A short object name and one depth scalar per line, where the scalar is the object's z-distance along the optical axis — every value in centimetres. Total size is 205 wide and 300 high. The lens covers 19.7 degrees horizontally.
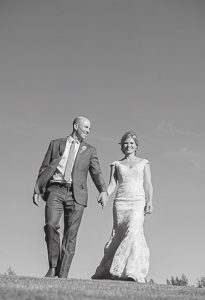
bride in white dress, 1123
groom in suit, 976
